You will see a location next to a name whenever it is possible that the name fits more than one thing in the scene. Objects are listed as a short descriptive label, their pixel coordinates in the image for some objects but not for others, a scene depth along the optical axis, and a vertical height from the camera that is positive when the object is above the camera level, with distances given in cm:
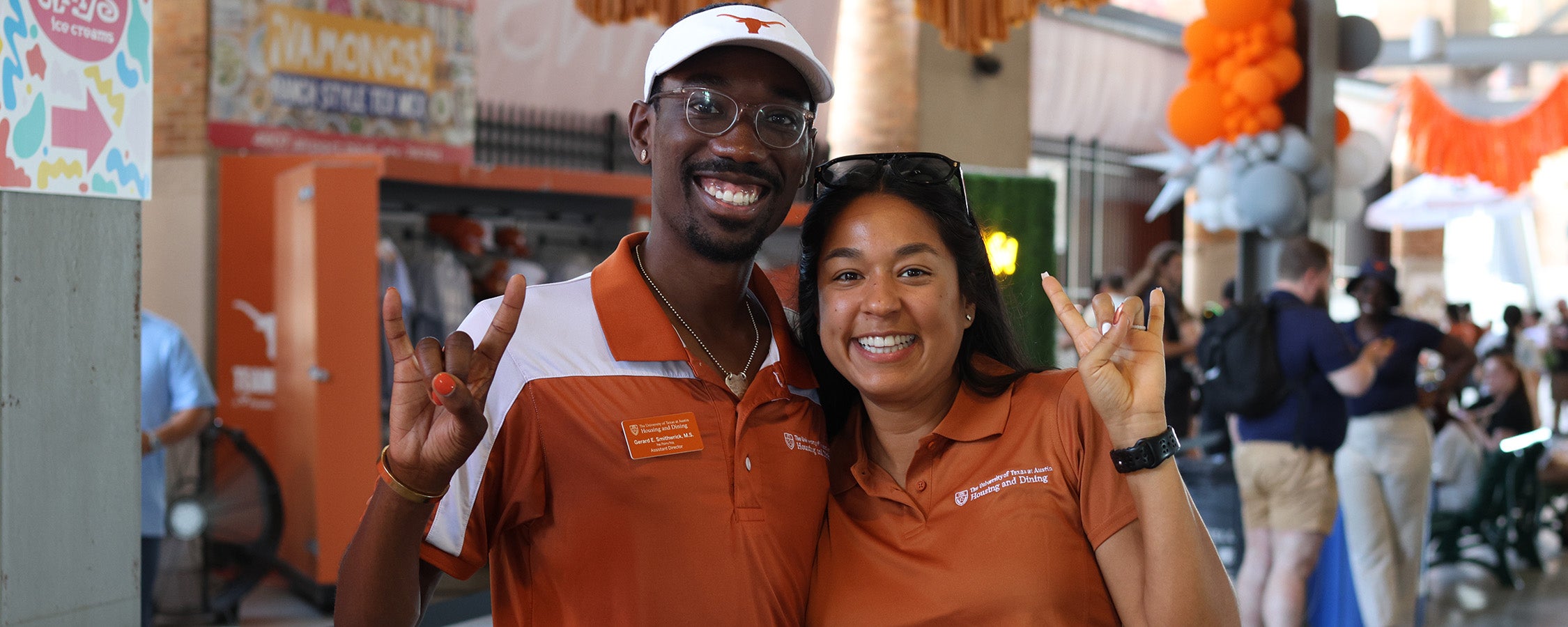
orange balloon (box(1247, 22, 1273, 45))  587 +131
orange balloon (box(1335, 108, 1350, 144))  674 +101
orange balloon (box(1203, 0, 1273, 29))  588 +142
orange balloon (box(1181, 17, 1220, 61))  604 +132
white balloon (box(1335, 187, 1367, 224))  666 +58
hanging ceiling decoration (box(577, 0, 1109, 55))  402 +94
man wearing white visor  156 -17
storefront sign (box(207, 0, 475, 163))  699 +133
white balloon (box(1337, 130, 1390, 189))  656 +83
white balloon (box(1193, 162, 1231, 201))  605 +63
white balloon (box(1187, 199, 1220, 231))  620 +49
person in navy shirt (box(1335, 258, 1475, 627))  527 -76
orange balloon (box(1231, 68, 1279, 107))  585 +106
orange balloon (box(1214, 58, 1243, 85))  600 +116
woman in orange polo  181 -22
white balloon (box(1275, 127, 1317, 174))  575 +73
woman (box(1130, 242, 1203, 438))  796 -15
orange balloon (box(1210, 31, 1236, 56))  601 +131
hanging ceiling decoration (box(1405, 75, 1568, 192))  1209 +172
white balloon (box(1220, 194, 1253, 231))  596 +45
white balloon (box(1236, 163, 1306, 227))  569 +53
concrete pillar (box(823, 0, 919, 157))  891 +164
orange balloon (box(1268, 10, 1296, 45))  586 +134
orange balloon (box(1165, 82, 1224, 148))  602 +96
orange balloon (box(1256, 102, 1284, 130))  593 +92
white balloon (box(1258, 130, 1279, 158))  583 +78
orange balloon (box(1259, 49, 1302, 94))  584 +115
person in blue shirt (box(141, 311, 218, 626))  481 -41
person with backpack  492 -42
